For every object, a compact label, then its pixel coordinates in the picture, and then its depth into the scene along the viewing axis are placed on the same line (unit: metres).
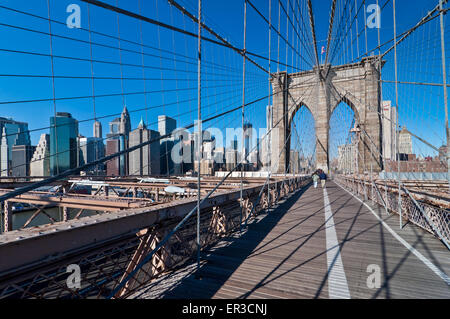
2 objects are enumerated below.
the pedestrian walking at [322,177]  17.38
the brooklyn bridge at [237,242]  2.14
